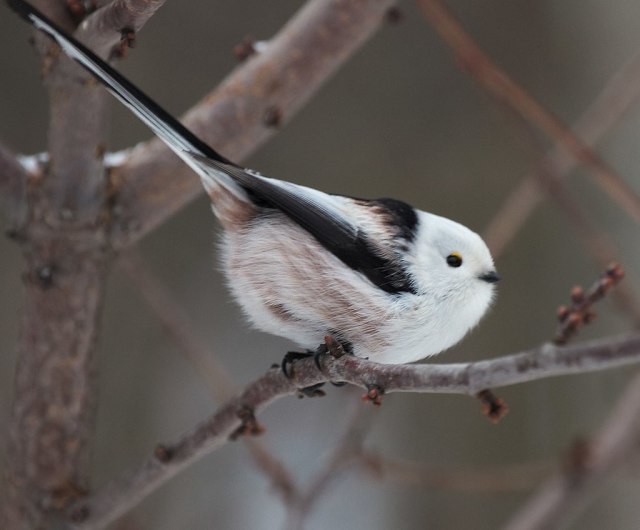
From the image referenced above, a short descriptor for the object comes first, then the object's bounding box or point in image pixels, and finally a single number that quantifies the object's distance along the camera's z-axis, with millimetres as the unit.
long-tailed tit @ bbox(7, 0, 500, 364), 3584
